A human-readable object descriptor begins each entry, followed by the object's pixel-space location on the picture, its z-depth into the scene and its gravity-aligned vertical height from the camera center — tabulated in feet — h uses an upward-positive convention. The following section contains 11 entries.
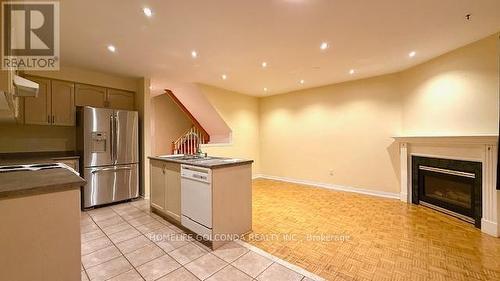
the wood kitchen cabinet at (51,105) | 11.26 +1.99
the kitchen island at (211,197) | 7.82 -2.27
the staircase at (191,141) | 21.31 -0.05
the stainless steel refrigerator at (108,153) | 11.89 -0.72
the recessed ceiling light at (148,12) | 6.98 +4.26
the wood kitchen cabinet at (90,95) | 12.69 +2.79
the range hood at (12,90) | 4.35 +1.29
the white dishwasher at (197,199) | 7.82 -2.28
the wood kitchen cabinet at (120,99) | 14.02 +2.78
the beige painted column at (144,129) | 14.25 +0.78
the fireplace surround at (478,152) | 8.92 -0.65
